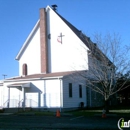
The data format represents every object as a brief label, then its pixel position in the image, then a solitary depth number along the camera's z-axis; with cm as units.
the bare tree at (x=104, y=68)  2573
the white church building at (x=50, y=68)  3022
